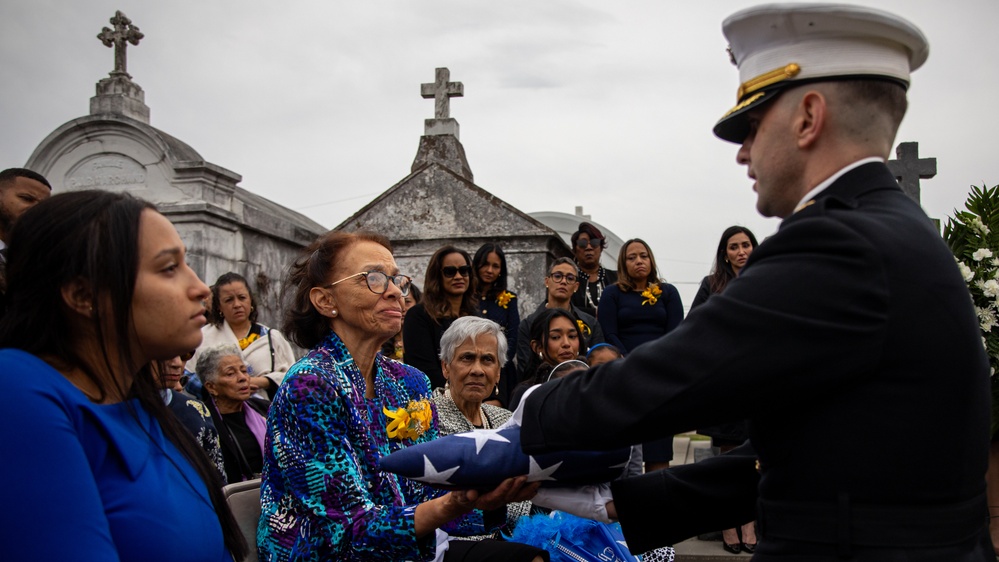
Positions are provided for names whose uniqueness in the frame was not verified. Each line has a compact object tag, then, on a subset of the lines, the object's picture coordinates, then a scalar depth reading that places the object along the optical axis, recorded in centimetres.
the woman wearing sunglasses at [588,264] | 697
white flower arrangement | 537
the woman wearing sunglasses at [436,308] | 592
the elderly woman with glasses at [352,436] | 266
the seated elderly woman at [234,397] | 502
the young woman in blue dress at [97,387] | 157
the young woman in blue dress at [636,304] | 636
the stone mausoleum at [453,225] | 869
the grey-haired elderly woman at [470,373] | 435
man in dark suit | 157
